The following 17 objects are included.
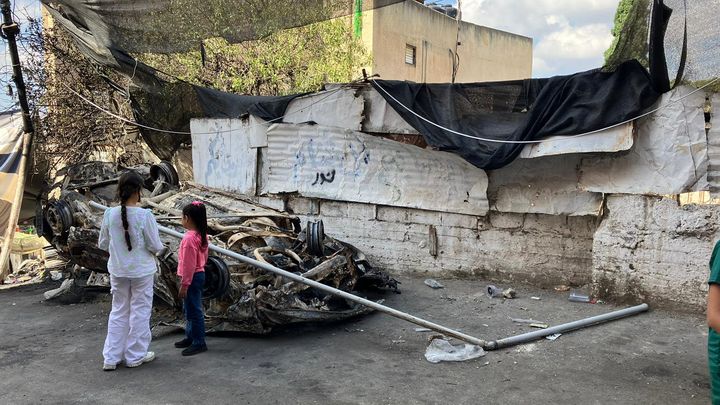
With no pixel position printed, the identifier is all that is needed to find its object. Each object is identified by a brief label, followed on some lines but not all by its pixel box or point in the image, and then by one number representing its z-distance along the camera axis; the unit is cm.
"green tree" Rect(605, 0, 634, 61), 828
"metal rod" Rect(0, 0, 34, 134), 768
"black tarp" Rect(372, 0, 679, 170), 534
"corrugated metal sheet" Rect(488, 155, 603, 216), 630
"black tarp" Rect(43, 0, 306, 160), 652
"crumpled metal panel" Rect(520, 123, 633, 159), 548
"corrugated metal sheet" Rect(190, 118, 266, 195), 884
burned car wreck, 480
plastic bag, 449
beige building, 1555
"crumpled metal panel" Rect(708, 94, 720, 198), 520
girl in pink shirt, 436
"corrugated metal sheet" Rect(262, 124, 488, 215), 719
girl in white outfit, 422
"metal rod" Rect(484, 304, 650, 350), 473
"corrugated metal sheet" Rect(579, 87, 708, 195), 529
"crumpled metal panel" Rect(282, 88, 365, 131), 770
